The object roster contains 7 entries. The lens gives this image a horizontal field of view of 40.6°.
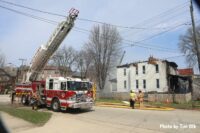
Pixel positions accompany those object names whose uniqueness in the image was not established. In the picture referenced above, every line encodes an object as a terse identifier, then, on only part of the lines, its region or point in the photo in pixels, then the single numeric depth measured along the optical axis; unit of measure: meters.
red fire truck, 20.00
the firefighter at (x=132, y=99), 22.69
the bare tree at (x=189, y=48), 53.34
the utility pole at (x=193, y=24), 23.59
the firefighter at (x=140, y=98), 24.56
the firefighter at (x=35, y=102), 22.15
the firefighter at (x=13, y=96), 27.45
